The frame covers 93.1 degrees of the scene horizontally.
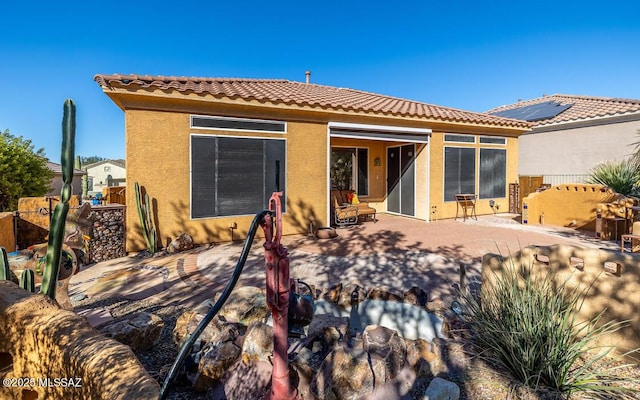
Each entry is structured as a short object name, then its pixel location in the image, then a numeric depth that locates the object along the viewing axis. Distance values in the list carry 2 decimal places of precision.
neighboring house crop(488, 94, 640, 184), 14.56
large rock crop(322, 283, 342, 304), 4.57
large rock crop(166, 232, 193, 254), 7.67
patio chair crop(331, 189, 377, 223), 11.30
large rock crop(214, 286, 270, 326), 3.66
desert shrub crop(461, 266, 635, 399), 2.36
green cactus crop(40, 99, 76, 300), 2.74
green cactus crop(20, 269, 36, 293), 3.06
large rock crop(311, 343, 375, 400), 2.33
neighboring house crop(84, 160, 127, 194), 49.72
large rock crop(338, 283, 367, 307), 4.49
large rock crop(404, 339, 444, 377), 2.70
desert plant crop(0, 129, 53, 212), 11.58
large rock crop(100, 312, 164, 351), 2.94
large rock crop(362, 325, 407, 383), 2.52
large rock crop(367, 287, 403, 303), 4.54
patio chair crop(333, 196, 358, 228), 10.50
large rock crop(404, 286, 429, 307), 4.43
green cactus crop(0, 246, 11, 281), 3.05
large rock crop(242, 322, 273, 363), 2.68
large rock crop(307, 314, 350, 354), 3.04
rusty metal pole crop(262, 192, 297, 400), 1.84
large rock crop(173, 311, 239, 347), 3.08
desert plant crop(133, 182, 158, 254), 7.38
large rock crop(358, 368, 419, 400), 2.38
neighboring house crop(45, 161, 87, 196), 25.90
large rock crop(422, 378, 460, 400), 2.34
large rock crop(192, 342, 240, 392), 2.59
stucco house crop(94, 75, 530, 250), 7.63
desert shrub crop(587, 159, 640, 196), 10.30
